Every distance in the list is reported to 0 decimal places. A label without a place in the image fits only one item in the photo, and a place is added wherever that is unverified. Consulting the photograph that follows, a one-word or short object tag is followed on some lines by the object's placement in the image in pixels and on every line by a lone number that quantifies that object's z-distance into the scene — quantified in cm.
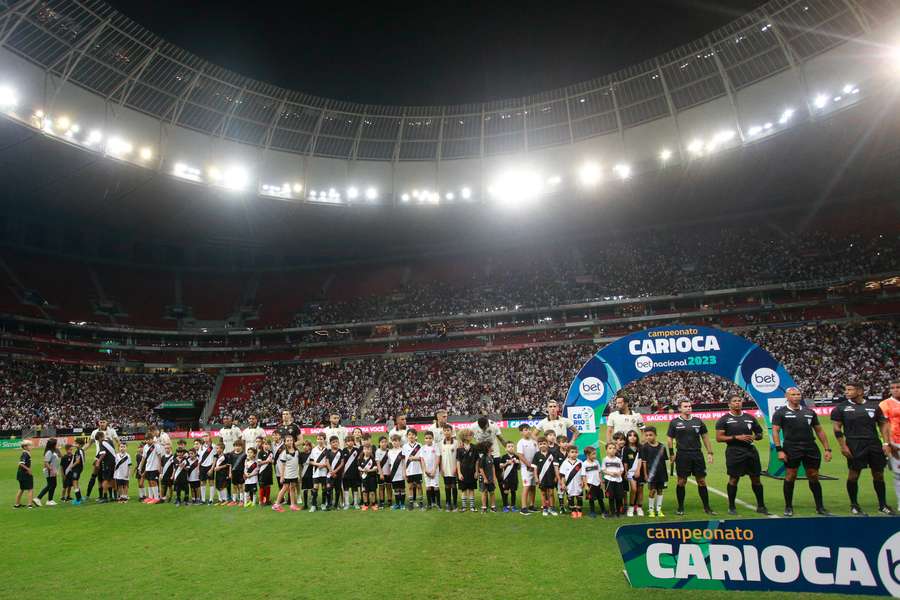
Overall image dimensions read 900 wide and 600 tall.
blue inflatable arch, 1139
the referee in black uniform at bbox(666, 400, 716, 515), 913
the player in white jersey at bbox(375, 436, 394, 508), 1134
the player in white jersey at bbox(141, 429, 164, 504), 1357
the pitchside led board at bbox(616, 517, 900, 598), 459
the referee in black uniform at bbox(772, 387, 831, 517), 846
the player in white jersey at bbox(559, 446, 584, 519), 970
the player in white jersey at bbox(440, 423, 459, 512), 1087
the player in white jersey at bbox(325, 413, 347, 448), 1287
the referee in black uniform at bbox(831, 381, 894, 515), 829
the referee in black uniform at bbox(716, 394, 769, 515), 878
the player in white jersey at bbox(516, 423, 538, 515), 1013
